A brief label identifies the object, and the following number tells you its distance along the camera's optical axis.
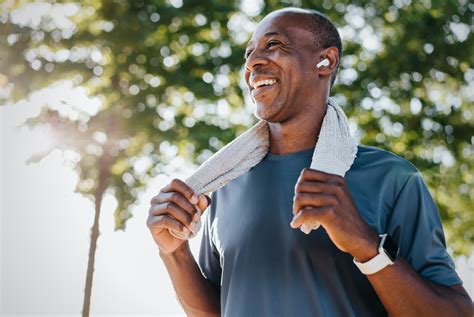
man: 1.57
